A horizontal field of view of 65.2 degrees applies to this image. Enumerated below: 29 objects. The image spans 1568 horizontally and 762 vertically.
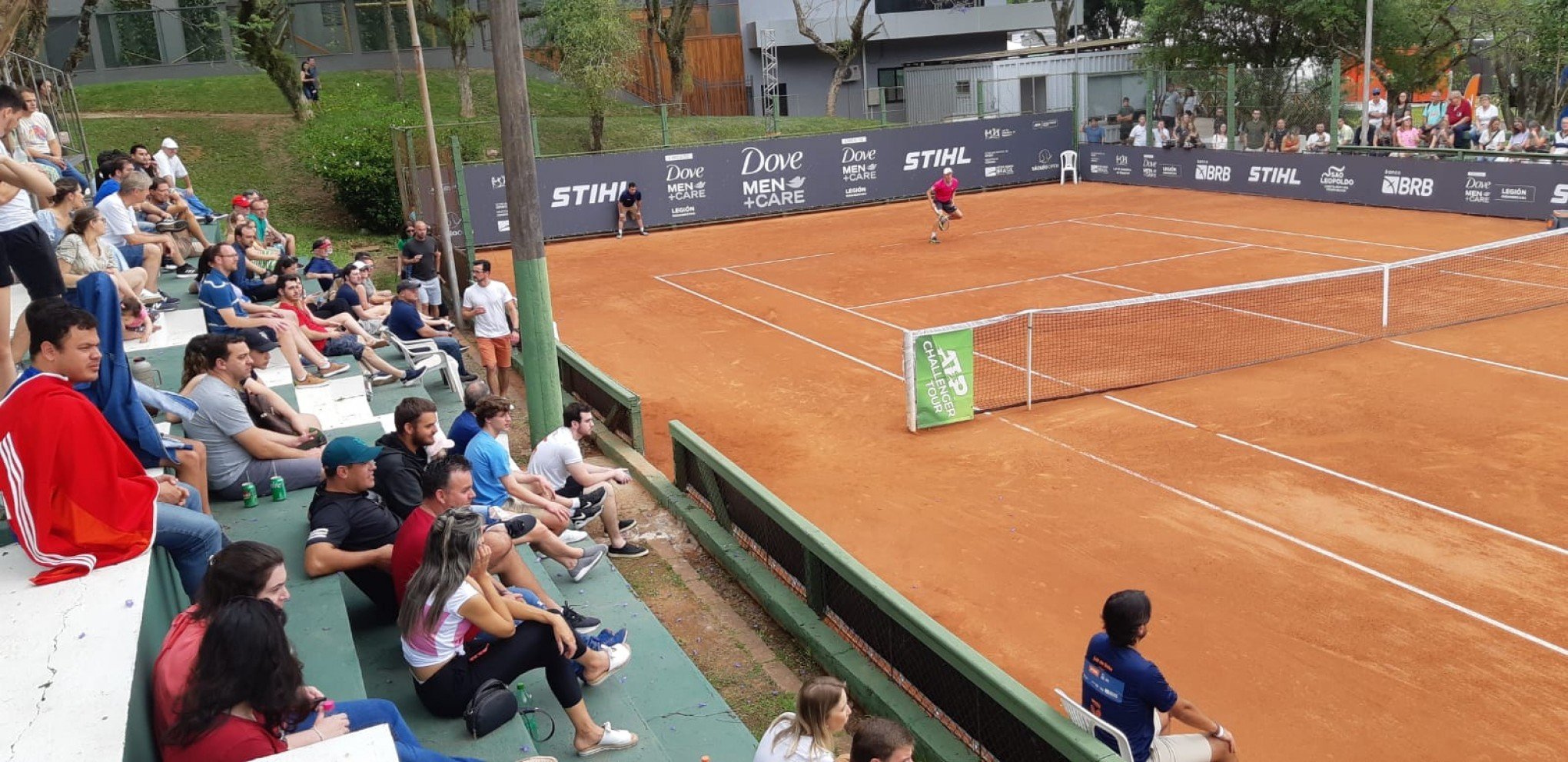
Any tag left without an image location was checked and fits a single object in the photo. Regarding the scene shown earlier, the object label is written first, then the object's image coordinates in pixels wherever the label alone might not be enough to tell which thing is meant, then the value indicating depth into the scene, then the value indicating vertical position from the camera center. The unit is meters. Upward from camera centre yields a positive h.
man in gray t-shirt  9.02 -2.16
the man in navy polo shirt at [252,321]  12.46 -1.76
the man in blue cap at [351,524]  7.86 -2.46
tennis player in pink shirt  28.89 -2.44
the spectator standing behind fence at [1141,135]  38.78 -1.73
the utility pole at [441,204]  20.94 -1.29
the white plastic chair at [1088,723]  6.85 -3.59
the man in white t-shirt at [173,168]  21.98 -0.34
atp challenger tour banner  15.11 -3.45
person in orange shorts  16.56 -2.54
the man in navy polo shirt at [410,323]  15.46 -2.35
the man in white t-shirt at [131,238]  14.48 -1.01
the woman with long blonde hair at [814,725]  6.08 -3.03
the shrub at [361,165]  31.12 -0.70
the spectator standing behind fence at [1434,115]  34.19 -1.59
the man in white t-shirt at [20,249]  7.83 -0.62
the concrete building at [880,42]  53.22 +2.44
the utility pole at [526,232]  12.48 -1.12
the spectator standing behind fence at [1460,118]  30.72 -1.58
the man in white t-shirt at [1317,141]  34.22 -2.08
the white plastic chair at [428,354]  14.60 -2.64
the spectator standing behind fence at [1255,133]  36.44 -1.84
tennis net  17.06 -3.95
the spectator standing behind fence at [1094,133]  40.12 -1.64
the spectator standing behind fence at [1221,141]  37.09 -2.02
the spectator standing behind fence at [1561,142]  28.59 -2.18
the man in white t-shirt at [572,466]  11.21 -3.09
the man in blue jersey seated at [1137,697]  6.87 -3.42
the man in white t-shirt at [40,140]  15.41 +0.25
